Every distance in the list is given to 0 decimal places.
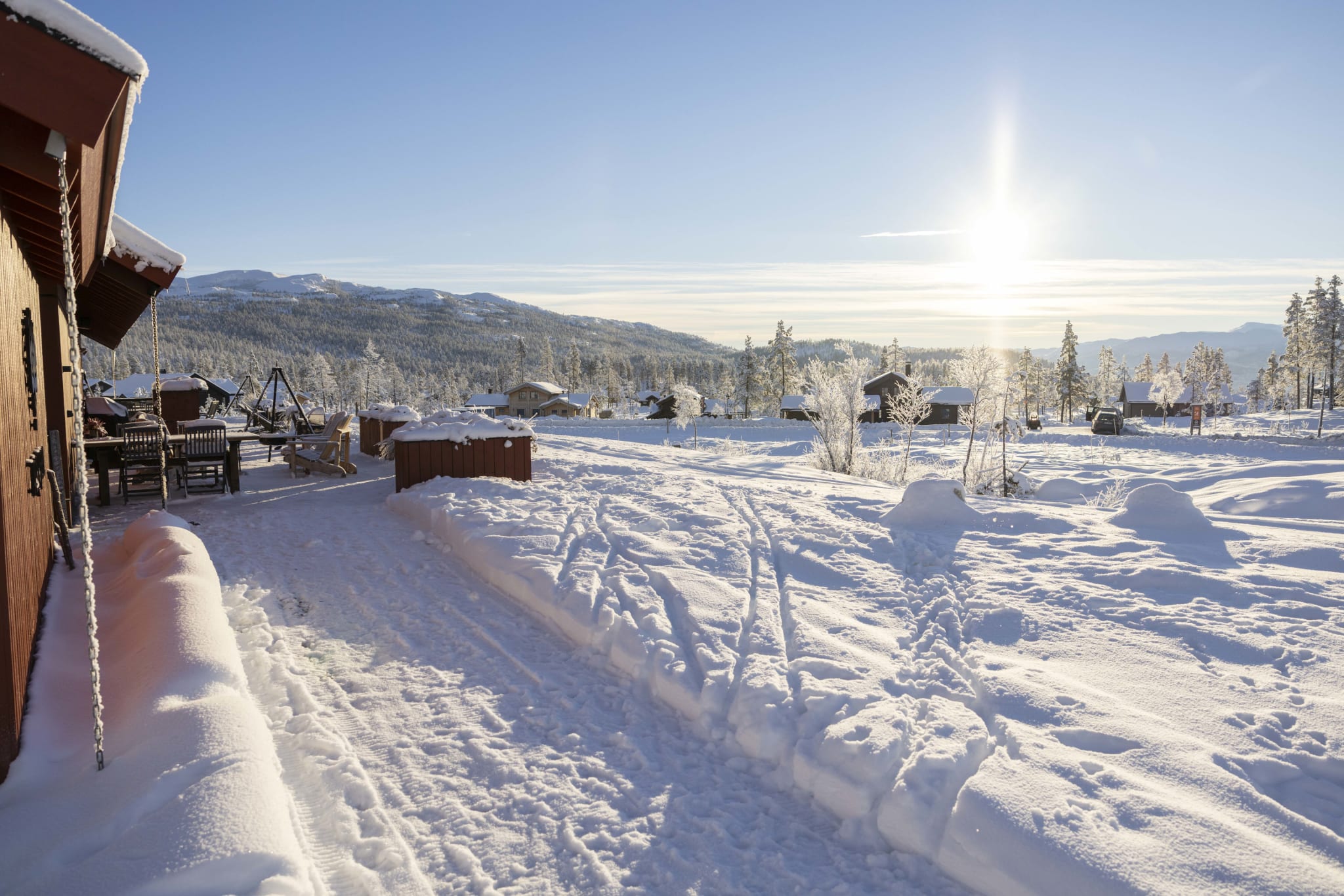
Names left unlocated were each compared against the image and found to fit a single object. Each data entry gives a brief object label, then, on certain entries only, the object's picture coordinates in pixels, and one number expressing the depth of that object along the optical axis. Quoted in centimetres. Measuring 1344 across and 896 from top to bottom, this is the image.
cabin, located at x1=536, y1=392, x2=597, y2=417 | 6719
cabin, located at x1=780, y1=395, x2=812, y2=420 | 5781
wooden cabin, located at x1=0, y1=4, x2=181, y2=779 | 216
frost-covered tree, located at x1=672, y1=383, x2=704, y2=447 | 4481
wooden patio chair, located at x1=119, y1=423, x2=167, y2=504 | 948
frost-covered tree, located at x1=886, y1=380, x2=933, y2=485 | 2378
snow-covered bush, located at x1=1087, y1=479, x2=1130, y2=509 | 1235
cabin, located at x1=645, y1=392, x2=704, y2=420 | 6119
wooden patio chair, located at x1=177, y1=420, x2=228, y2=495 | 1030
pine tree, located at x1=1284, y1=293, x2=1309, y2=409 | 5012
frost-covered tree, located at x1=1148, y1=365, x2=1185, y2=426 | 5453
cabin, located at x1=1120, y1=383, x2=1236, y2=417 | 6425
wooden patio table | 896
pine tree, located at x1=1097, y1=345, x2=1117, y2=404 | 8519
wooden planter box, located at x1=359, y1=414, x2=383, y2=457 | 1580
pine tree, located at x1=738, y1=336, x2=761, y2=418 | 5994
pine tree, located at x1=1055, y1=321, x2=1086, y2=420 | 5791
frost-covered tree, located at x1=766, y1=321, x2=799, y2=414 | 5903
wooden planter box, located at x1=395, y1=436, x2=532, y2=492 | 1034
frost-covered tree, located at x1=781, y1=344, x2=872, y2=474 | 2122
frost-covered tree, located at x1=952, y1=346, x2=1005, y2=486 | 2217
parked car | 4075
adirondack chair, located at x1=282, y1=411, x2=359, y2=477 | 1259
